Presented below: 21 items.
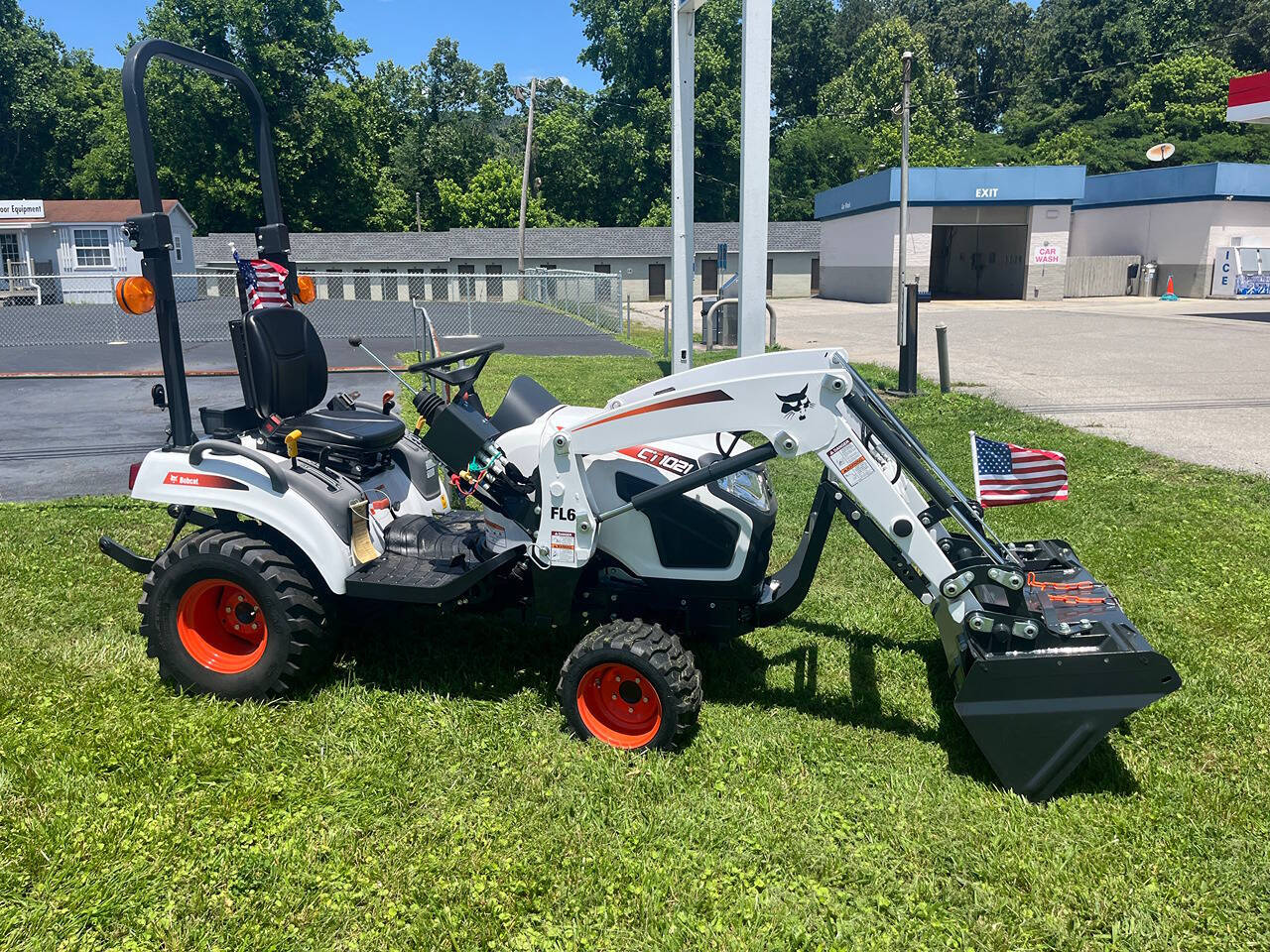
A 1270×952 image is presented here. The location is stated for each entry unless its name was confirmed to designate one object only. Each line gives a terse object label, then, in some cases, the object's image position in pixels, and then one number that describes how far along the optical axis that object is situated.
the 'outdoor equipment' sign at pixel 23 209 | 38.03
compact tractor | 3.48
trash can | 38.38
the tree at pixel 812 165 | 56.91
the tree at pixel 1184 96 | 53.91
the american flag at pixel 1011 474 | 4.14
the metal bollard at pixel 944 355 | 12.81
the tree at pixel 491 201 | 53.06
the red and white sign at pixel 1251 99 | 23.16
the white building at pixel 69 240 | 38.25
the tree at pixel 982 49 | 73.06
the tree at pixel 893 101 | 57.81
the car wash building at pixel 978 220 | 35.69
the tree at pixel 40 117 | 54.16
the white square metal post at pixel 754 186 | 7.38
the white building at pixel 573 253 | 45.94
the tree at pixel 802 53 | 69.50
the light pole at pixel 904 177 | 13.42
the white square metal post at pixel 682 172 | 9.38
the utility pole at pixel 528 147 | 37.78
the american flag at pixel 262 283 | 4.75
